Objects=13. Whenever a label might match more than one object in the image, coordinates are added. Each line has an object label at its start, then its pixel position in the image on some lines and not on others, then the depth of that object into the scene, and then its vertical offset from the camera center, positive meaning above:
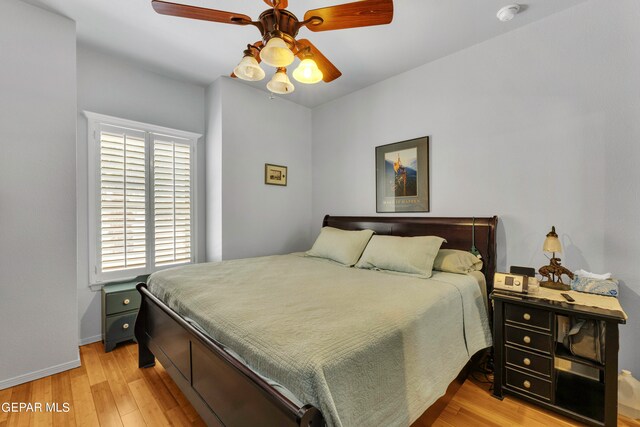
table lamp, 1.94 -0.41
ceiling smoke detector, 2.08 +1.52
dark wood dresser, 1.61 -0.97
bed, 1.02 -0.60
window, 2.77 +0.18
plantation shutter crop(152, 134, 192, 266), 3.15 +0.17
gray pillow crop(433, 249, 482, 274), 2.33 -0.42
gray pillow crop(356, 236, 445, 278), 2.29 -0.35
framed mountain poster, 2.94 +0.41
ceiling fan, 1.43 +1.04
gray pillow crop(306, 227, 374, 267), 2.79 -0.33
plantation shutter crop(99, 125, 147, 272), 2.80 +0.16
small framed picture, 3.73 +0.54
